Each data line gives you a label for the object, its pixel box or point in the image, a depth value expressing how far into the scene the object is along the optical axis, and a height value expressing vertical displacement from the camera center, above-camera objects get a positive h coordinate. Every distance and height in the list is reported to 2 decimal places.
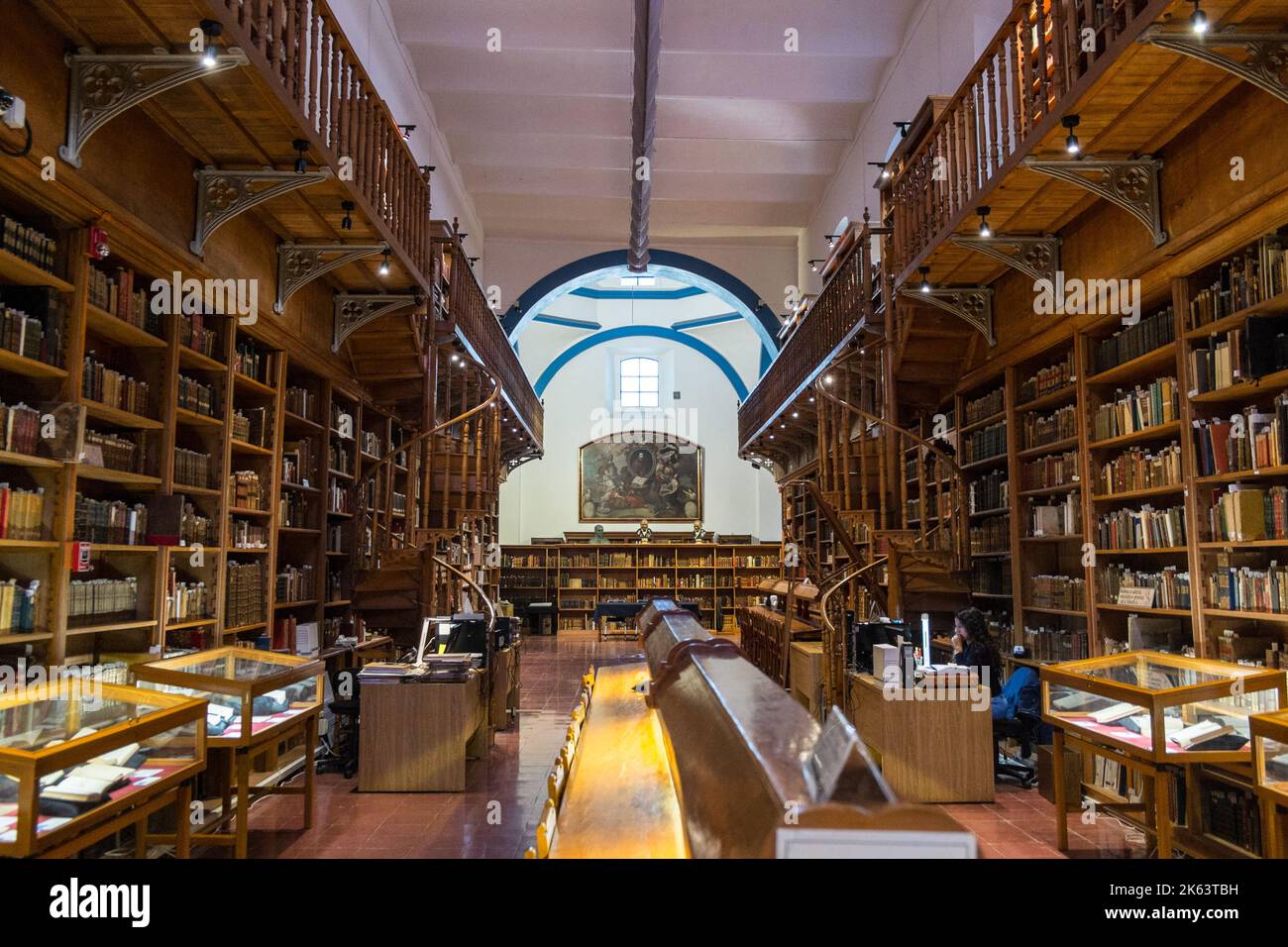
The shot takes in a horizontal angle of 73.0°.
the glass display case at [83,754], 2.12 -0.58
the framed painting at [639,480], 21.06 +1.58
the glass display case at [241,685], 3.49 -0.59
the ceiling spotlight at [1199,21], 3.10 +1.87
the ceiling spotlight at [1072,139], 4.07 +1.93
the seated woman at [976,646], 5.26 -0.63
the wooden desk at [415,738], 5.04 -1.11
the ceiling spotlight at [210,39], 3.35 +1.98
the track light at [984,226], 5.28 +1.98
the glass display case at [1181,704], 3.22 -0.61
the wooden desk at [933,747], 4.70 -1.11
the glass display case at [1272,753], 2.50 -0.62
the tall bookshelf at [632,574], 17.83 -0.58
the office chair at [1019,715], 5.12 -1.01
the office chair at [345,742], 5.55 -1.29
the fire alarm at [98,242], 3.91 +1.38
